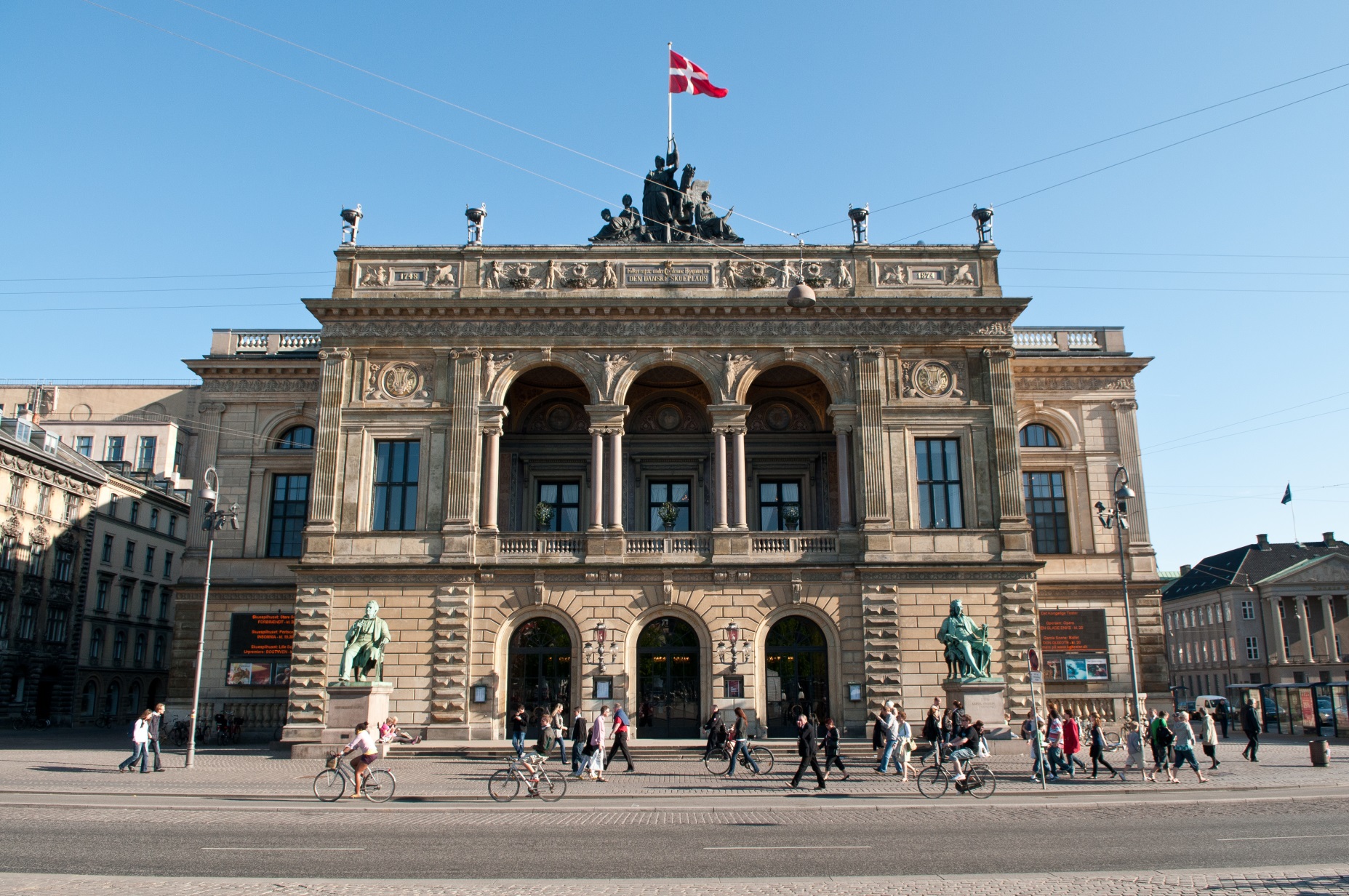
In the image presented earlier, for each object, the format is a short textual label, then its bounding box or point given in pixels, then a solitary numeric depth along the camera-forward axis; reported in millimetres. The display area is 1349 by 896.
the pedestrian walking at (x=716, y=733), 27203
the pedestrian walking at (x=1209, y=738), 26062
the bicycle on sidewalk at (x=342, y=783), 19562
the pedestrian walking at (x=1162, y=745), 23270
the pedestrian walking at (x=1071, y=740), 23923
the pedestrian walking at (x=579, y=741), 24062
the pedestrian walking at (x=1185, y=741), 23016
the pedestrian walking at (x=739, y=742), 24422
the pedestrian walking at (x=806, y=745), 21359
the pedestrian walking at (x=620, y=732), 25109
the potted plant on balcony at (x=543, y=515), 36781
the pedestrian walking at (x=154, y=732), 25750
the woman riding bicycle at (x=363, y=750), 18984
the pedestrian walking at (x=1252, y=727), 28250
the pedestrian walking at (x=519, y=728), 25500
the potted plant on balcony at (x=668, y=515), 36969
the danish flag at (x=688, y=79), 33219
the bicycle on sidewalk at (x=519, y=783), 19406
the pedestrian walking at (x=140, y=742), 25234
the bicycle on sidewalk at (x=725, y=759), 26192
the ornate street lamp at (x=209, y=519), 26684
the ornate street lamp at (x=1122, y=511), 25719
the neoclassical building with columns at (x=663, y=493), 32625
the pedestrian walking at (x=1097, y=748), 23609
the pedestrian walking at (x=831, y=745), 23234
